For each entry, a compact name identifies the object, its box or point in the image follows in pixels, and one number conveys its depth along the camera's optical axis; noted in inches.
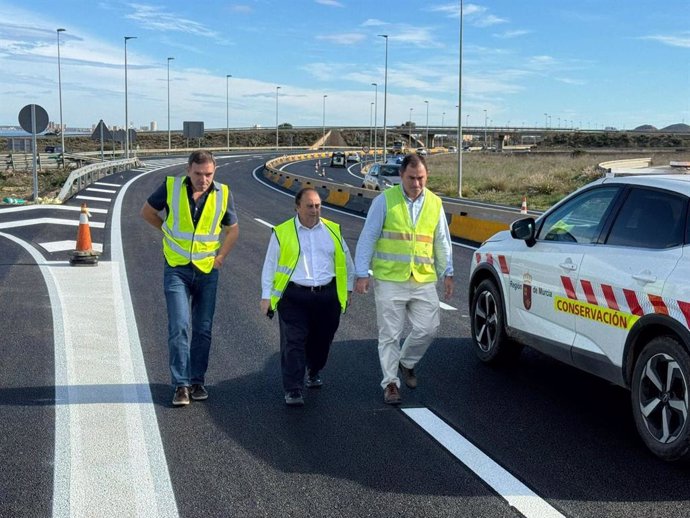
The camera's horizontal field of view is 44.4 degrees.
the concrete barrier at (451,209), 677.3
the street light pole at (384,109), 2337.6
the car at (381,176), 1302.9
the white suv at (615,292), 185.0
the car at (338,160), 2920.8
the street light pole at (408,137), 5571.9
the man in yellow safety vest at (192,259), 236.1
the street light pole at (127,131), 1921.5
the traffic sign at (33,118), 856.2
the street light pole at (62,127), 2164.1
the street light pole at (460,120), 1386.7
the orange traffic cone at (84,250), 504.7
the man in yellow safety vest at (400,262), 237.6
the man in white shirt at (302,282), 234.7
